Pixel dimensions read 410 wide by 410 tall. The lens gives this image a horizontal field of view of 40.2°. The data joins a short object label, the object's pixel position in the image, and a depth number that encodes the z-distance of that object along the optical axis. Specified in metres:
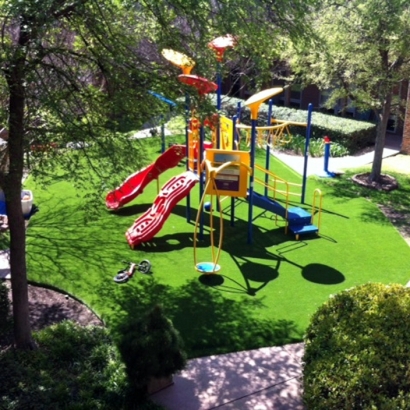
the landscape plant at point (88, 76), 6.55
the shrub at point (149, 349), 6.70
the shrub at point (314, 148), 19.39
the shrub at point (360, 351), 5.75
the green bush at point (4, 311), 8.27
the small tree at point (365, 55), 13.55
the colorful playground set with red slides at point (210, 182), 11.23
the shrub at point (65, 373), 6.62
